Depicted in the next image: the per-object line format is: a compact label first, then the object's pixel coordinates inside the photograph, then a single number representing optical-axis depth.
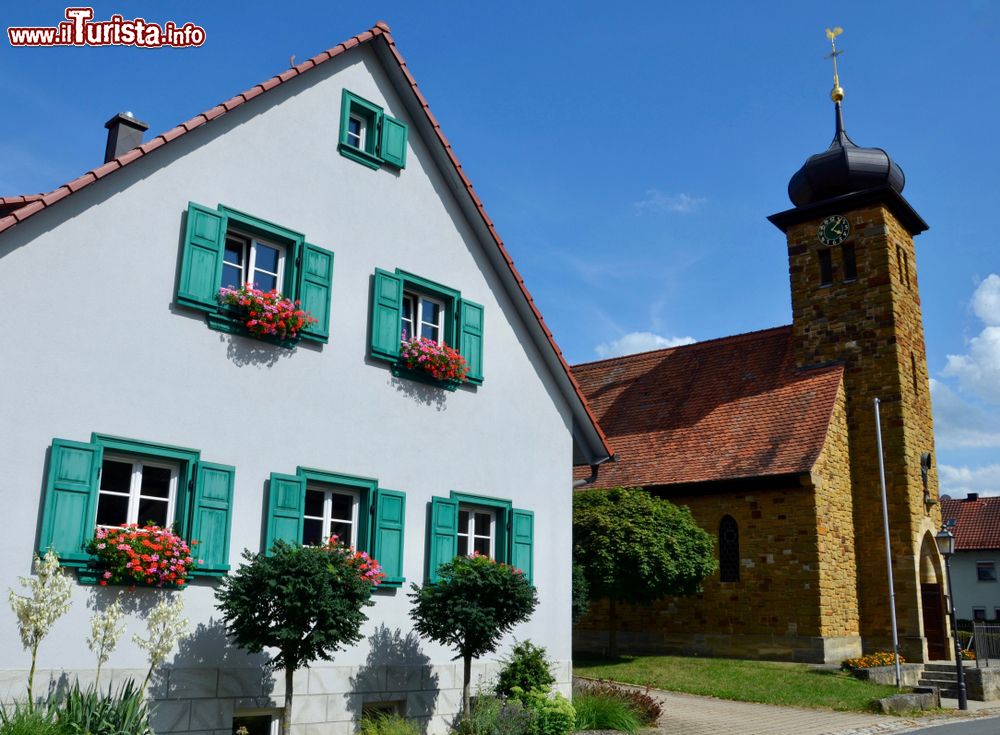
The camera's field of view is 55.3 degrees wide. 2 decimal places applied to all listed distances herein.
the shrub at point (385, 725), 10.34
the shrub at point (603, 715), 12.23
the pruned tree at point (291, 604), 9.24
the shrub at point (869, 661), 20.98
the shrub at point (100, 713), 7.98
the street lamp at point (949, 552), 18.20
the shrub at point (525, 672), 12.38
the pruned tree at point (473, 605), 11.29
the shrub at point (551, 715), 11.16
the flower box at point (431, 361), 12.41
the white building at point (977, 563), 49.53
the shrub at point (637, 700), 13.40
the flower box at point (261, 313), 10.52
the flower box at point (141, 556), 8.91
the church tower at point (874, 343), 24.33
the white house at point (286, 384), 9.08
